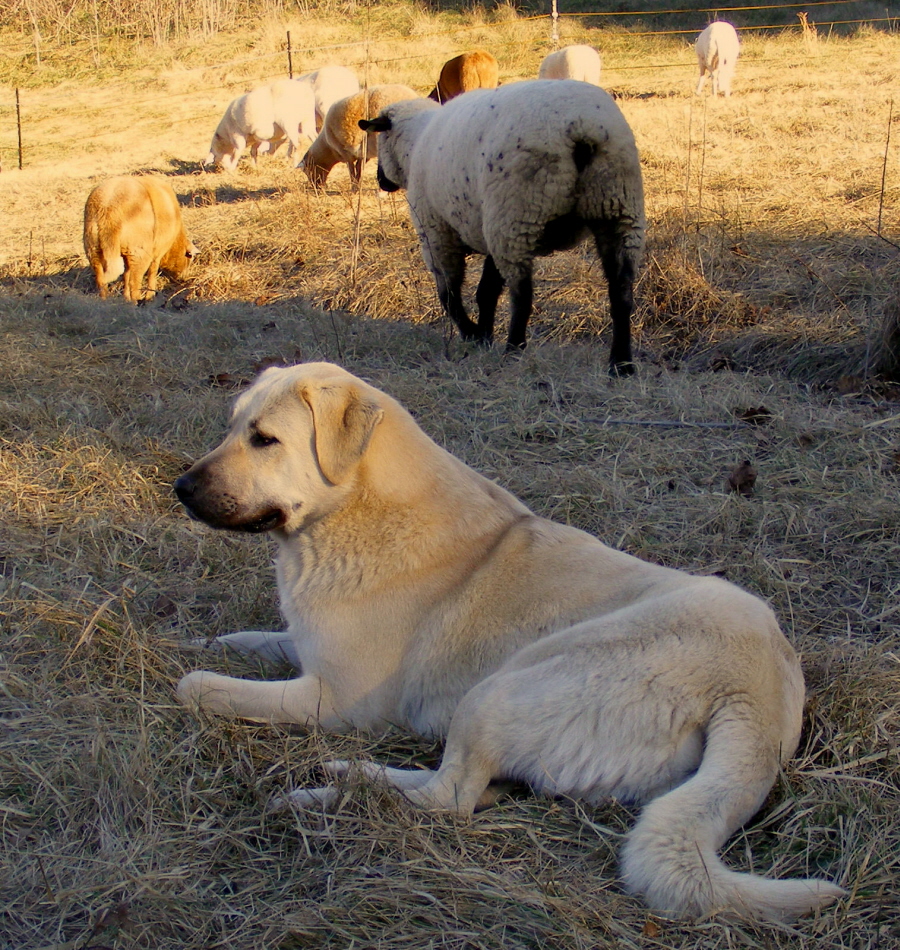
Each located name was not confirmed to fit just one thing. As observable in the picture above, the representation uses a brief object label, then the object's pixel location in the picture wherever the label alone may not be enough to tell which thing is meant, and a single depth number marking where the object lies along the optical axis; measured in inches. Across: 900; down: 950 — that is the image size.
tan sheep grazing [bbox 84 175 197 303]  427.5
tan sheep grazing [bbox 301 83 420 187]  569.9
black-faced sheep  240.1
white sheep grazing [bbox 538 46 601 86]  731.4
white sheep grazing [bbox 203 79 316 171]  732.0
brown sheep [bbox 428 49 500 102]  704.4
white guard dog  93.4
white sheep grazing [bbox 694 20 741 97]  727.7
